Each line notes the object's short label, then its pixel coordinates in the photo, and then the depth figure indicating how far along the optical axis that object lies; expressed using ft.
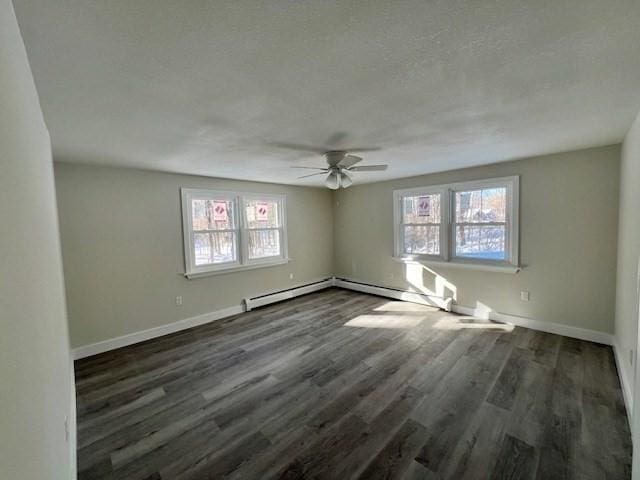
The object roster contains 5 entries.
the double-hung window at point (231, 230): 13.58
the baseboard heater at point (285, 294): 15.73
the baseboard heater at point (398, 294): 14.86
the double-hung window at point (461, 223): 12.48
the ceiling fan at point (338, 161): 9.41
